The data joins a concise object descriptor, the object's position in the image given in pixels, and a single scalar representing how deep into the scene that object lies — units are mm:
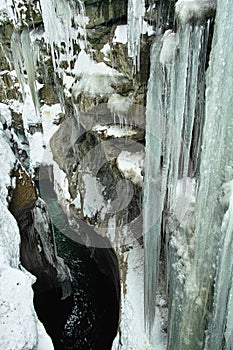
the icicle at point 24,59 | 11445
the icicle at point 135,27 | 6949
